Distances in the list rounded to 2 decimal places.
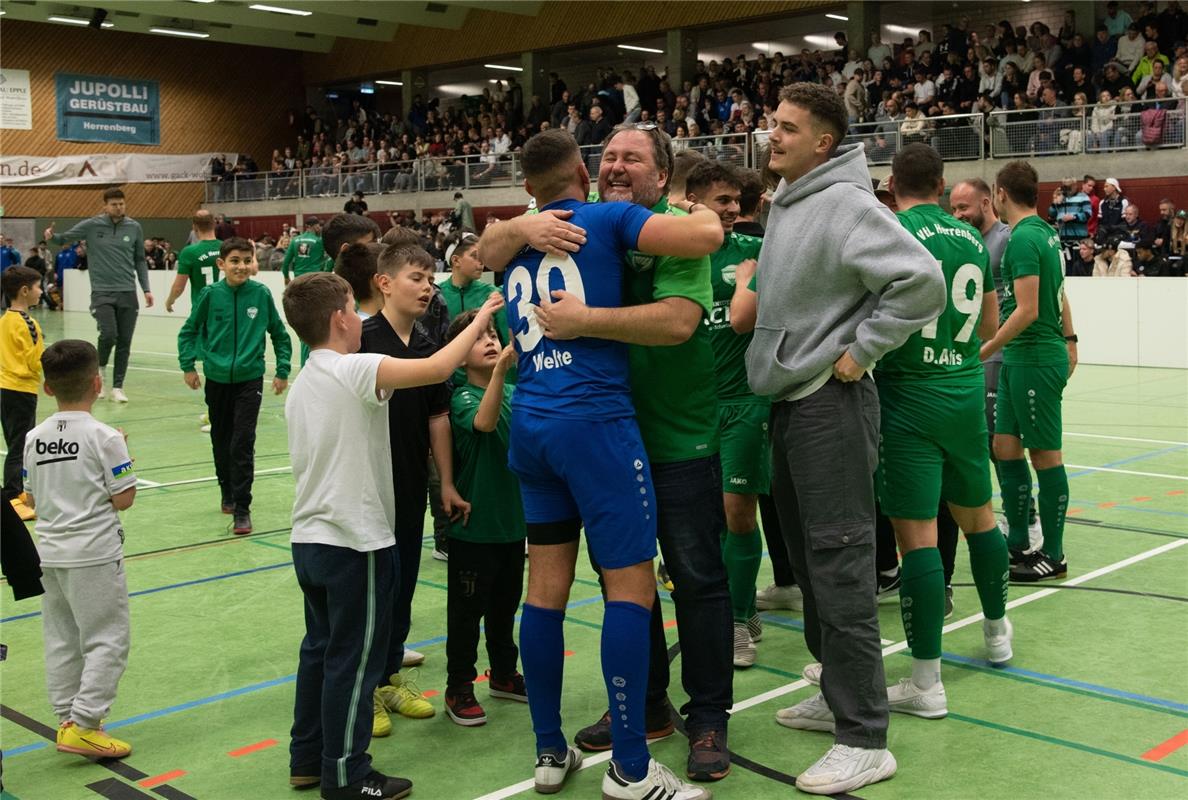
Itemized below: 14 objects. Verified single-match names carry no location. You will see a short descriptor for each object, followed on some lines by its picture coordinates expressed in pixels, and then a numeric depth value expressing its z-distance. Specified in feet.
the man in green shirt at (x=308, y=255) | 34.04
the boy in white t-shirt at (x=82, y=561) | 13.62
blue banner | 123.34
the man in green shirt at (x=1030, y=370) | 19.11
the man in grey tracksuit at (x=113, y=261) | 41.96
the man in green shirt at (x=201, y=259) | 35.40
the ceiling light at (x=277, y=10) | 106.73
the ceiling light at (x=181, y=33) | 116.78
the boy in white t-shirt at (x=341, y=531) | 12.09
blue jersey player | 11.77
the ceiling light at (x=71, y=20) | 114.11
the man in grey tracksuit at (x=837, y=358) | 12.20
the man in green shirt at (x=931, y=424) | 14.33
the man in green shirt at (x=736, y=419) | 15.69
